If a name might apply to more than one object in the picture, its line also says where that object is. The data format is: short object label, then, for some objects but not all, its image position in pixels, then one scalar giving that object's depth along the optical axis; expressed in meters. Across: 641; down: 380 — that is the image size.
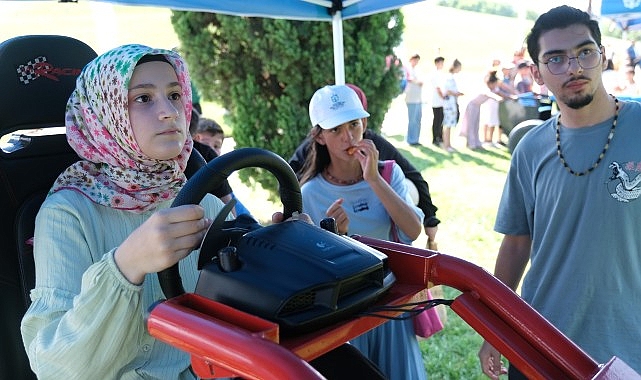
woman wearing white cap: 2.50
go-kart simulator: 0.87
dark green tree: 6.69
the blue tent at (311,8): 4.19
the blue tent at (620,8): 6.73
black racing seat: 1.80
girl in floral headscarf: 1.28
